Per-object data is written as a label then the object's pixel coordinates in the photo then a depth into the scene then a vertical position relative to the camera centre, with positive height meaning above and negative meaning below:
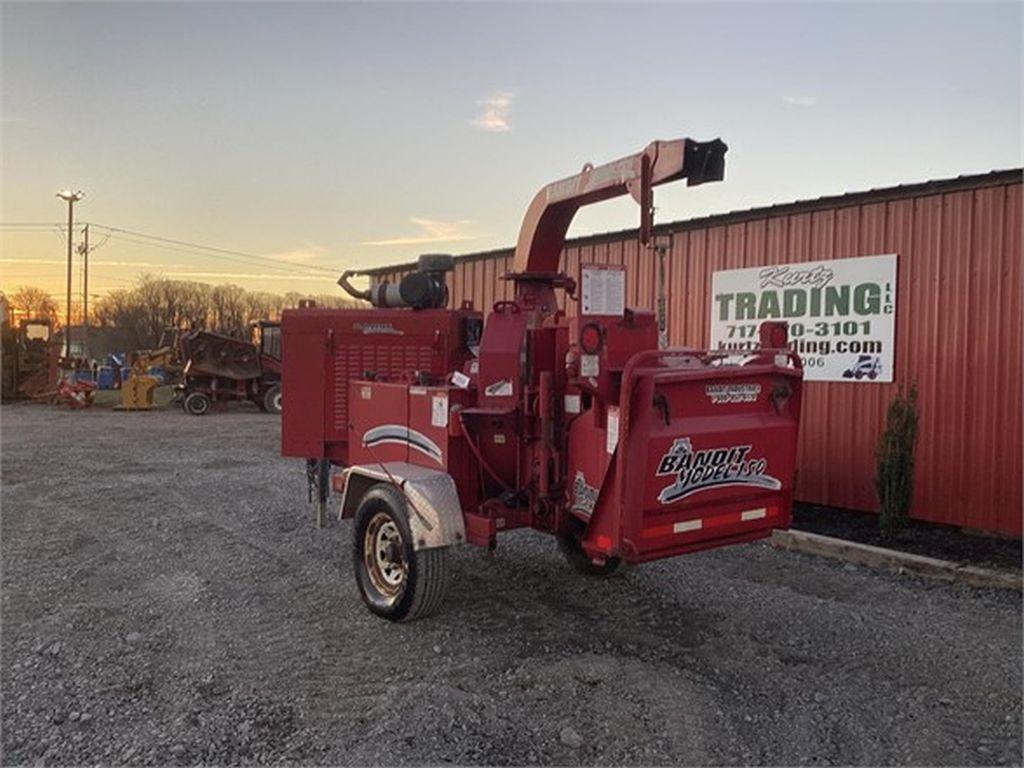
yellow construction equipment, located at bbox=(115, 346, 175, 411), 22.20 -0.53
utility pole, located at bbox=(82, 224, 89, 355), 43.78 +4.25
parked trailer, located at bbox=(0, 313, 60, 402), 24.47 +0.26
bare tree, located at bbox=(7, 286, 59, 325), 59.73 +5.34
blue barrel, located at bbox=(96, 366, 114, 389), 28.37 -0.27
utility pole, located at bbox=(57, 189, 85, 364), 41.27 +8.69
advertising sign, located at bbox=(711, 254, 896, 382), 7.87 +0.77
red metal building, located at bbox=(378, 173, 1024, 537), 7.02 +0.38
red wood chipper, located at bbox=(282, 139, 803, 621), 4.20 -0.32
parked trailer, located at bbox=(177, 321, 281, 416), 21.80 +0.08
